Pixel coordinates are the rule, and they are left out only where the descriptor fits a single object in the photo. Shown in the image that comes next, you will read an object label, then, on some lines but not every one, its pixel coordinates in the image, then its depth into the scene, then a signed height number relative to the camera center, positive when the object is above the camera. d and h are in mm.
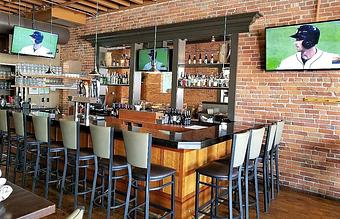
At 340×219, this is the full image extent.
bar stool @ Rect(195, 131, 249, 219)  2781 -812
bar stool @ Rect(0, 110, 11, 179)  4414 -682
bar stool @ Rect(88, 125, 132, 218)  2904 -670
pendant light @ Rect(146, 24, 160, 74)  5762 +757
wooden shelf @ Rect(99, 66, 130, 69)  6799 +491
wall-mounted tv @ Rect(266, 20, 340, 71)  3969 +685
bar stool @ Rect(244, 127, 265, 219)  3065 -686
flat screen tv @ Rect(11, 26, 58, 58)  6248 +972
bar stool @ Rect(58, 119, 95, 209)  3318 -691
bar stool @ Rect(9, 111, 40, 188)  4011 -802
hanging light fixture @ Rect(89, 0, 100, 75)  7066 +983
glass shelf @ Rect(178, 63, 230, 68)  5271 +466
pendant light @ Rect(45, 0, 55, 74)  6359 +316
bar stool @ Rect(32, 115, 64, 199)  3703 -661
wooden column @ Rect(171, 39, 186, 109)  5660 +439
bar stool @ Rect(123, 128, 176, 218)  2627 -661
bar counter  2867 -738
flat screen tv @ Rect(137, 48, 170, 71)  5992 +638
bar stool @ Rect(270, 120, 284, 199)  3909 -823
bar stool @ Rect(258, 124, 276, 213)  3556 -794
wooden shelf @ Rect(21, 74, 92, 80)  6477 +205
